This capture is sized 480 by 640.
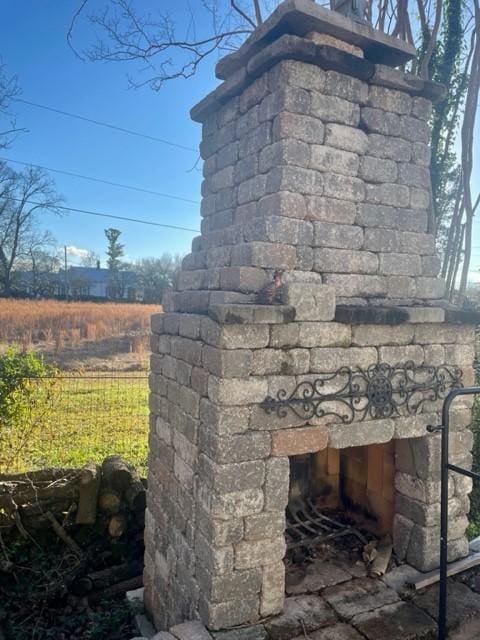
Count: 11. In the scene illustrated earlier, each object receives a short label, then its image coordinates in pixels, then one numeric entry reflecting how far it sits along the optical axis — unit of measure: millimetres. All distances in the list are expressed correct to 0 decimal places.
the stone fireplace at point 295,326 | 2879
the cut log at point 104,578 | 4918
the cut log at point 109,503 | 5551
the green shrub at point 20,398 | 6605
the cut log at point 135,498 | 5656
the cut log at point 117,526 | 5504
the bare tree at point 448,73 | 6004
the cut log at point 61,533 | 5340
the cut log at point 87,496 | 5473
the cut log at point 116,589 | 4883
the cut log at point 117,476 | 5711
